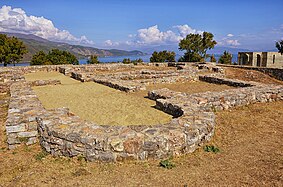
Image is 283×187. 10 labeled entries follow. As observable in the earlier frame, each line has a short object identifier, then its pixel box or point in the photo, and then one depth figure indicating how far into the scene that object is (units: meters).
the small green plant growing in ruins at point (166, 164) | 4.46
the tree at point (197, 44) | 37.09
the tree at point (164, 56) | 39.59
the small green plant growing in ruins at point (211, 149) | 5.26
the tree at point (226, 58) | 41.43
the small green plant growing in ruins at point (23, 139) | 5.47
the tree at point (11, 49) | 30.12
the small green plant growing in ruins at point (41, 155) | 4.82
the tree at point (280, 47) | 28.94
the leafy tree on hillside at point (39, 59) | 36.87
